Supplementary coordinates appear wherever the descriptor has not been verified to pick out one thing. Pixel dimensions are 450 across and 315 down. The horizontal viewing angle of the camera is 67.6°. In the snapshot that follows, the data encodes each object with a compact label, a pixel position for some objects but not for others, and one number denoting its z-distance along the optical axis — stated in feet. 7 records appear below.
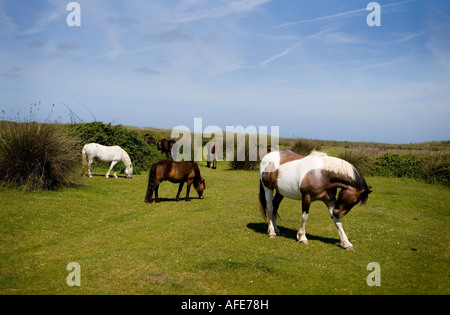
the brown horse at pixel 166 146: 101.19
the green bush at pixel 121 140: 77.82
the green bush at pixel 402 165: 77.00
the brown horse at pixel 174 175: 47.55
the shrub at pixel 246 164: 89.04
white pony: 63.62
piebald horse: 27.14
